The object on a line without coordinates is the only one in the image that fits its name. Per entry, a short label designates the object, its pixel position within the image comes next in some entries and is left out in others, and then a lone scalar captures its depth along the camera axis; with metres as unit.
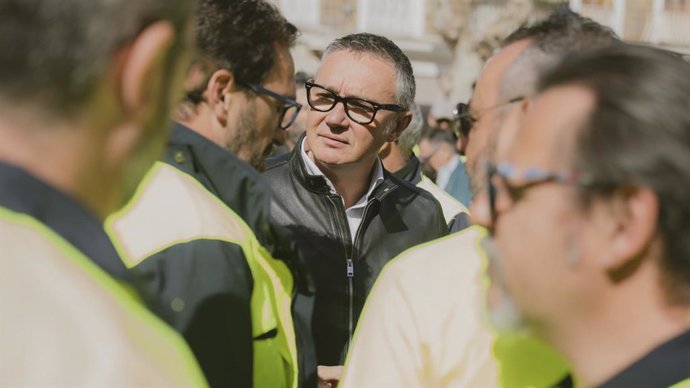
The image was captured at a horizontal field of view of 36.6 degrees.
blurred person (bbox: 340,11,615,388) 2.09
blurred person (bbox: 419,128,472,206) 9.61
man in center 3.75
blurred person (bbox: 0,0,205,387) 1.03
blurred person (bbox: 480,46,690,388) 1.60
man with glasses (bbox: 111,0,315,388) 2.30
